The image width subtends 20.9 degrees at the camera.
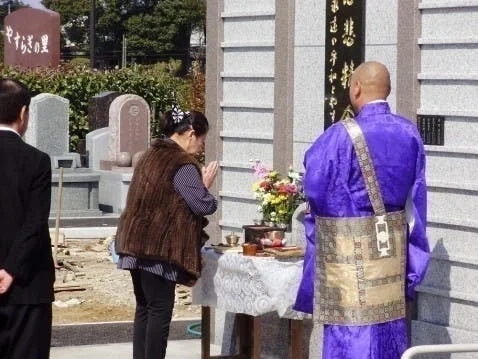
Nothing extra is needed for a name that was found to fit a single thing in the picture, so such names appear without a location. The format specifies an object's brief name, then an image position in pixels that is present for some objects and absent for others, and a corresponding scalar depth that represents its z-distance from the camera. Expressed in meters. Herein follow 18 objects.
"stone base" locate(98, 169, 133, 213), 20.11
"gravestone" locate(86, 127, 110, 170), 22.66
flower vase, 8.04
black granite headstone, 7.94
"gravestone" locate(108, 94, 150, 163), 22.23
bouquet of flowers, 8.08
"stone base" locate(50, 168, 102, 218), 19.45
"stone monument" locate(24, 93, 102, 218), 19.64
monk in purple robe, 5.98
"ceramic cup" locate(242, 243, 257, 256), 7.63
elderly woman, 7.33
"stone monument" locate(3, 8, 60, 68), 32.44
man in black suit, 5.84
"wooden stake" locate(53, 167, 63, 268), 13.02
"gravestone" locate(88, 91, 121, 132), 25.84
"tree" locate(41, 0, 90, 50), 75.81
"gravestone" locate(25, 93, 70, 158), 21.86
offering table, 7.37
